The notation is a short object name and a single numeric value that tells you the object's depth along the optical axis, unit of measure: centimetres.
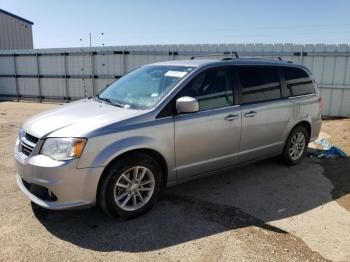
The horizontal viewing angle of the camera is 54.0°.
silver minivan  350
